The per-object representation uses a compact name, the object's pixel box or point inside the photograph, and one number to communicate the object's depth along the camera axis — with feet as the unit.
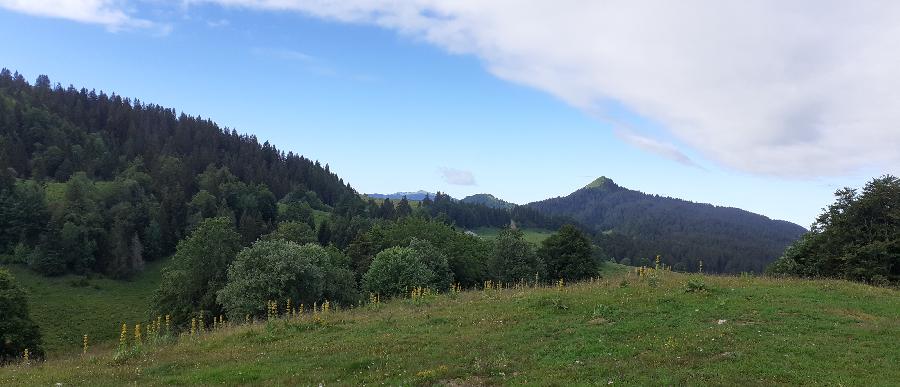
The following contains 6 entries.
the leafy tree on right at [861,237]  119.65
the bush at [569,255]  264.93
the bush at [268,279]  135.33
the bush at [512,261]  251.80
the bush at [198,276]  186.91
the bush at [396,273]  167.22
